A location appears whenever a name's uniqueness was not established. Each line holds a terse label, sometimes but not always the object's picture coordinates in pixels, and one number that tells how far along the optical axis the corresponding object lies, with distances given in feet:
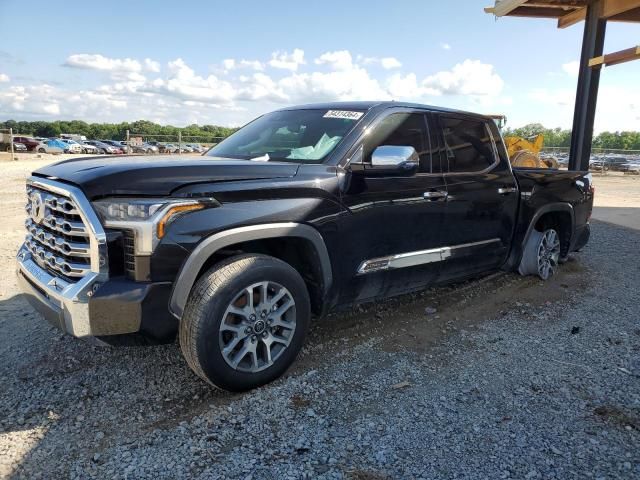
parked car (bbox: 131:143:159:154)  111.45
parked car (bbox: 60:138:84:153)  152.99
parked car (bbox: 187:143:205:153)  122.11
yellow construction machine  50.16
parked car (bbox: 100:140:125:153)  157.58
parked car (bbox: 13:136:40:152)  141.74
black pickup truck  8.63
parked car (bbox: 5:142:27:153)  139.64
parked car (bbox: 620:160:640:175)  105.91
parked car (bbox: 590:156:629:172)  109.19
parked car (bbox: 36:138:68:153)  140.36
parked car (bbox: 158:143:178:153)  132.05
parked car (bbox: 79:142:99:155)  159.26
